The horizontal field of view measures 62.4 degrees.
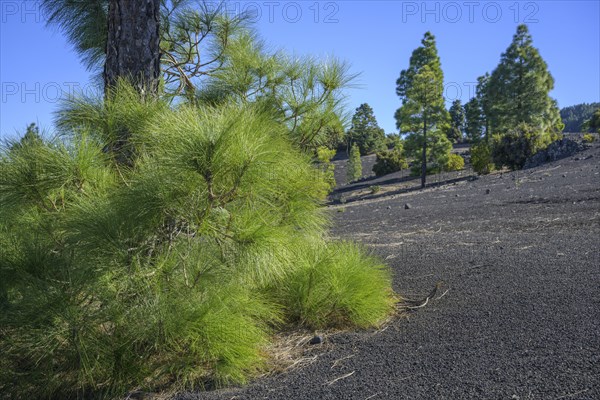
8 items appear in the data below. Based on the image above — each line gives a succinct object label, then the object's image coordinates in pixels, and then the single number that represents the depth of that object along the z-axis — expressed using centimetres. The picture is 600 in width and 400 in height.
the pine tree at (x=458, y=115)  5184
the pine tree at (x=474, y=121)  3856
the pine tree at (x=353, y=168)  2986
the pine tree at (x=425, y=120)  2064
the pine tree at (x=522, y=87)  2684
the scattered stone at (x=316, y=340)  271
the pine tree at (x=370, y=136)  3601
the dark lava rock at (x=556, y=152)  1683
